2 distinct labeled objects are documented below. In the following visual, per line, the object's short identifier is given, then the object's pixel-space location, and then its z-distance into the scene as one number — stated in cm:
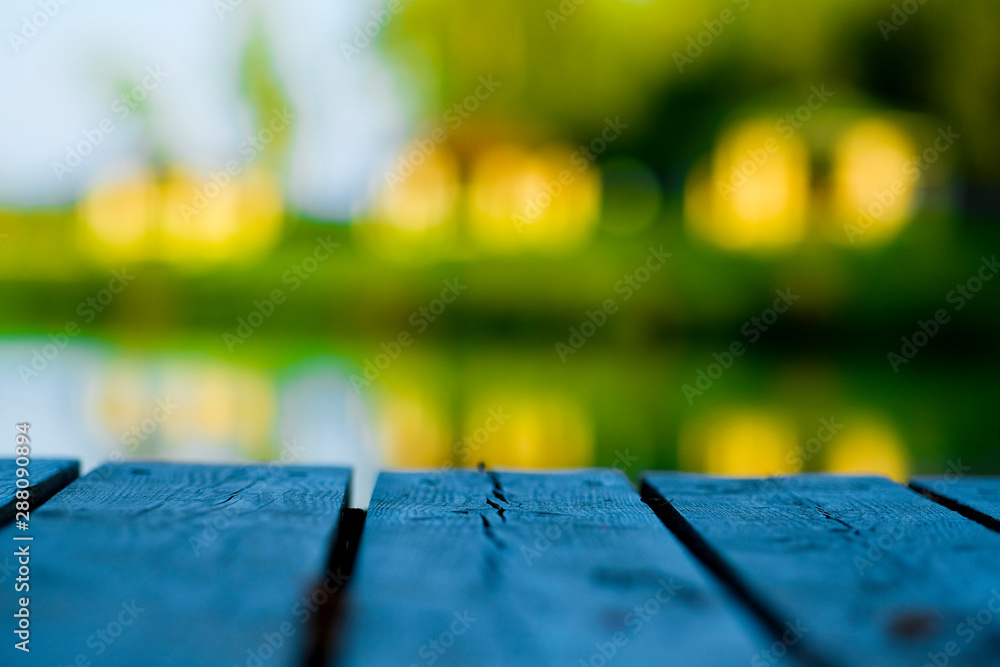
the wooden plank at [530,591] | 90
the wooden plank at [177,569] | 89
